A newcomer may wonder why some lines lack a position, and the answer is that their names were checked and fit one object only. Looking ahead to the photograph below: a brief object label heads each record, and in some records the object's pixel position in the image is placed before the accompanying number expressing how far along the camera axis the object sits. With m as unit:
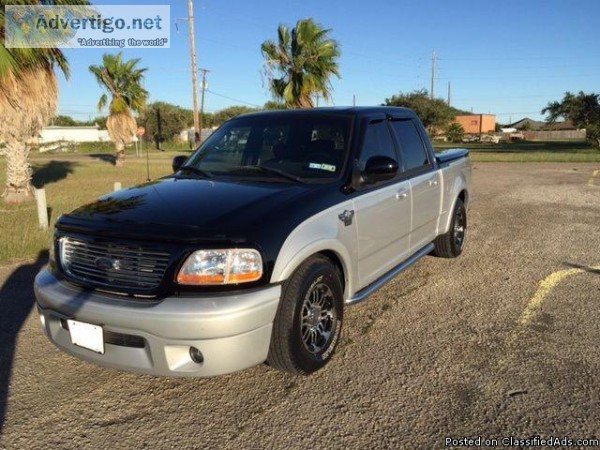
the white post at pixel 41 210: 8.51
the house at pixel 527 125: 112.01
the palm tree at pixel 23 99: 10.70
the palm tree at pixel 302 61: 19.70
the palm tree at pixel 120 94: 26.91
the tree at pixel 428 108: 67.44
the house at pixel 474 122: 102.62
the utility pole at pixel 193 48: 26.14
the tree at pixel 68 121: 118.81
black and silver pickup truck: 2.73
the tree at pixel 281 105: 21.34
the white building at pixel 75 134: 83.16
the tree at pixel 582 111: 35.95
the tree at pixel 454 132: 71.56
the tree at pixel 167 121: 71.81
